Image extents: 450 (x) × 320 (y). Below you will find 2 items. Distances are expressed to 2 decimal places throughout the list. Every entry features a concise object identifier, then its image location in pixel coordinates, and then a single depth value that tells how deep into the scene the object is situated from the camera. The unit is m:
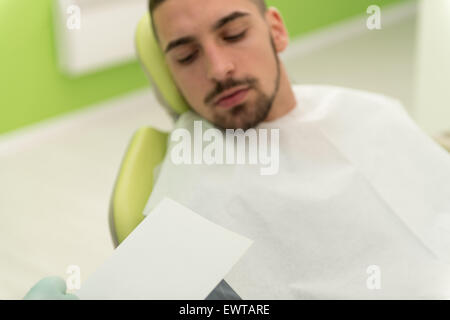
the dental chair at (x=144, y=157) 1.28
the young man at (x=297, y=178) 1.20
